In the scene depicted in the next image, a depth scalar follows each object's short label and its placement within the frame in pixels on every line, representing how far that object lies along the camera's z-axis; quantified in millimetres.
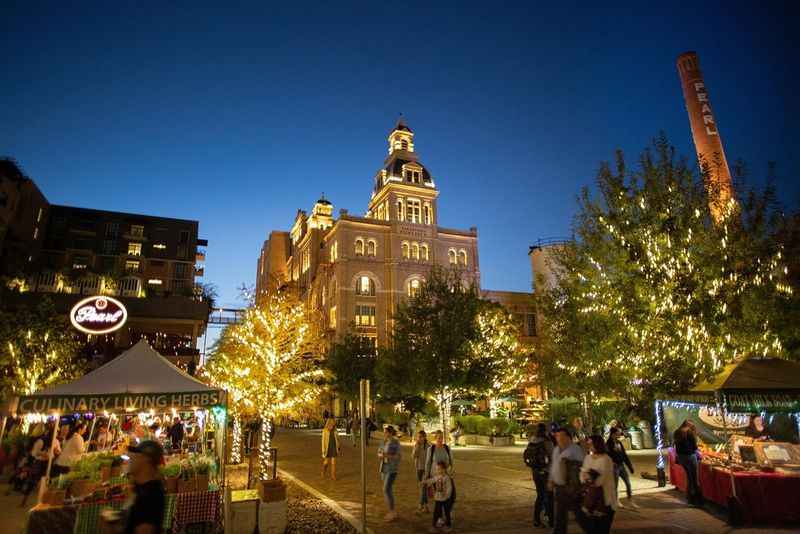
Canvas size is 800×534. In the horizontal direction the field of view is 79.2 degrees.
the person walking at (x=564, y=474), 7289
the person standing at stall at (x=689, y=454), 10984
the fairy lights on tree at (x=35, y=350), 22406
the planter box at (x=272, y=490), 8734
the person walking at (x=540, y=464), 9031
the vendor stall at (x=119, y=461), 7961
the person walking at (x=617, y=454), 11617
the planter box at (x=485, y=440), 26344
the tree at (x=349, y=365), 42562
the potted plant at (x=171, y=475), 8609
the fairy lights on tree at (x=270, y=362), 17062
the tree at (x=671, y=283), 16297
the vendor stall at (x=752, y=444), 9320
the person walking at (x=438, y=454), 9227
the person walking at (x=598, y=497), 6316
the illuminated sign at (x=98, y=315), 17609
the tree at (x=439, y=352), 28094
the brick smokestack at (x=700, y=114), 32594
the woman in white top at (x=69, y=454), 11455
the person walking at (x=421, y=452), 10891
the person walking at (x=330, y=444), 15281
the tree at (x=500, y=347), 29672
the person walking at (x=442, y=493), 8797
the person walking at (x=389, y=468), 10008
